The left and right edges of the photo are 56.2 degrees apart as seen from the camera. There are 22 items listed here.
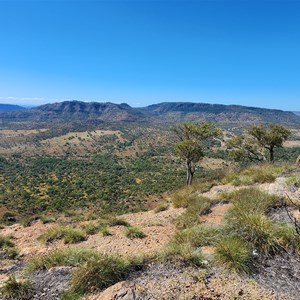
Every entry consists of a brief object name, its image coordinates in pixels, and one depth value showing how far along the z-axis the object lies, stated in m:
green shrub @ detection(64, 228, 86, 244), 7.91
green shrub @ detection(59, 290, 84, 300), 4.21
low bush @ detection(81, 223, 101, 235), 8.61
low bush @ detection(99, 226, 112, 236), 8.36
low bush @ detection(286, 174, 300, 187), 9.37
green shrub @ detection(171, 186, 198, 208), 10.73
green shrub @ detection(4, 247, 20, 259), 7.32
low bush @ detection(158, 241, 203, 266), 4.90
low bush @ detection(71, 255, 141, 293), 4.41
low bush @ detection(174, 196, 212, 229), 8.23
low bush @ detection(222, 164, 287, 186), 11.59
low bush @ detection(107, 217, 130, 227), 9.36
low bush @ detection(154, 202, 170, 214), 11.04
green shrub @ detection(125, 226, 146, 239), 7.87
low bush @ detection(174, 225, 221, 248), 5.79
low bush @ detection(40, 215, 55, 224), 10.98
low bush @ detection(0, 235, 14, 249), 8.25
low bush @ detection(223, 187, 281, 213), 6.95
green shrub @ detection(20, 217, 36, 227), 10.72
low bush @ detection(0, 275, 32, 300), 4.41
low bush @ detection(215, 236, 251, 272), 4.59
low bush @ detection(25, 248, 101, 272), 5.42
